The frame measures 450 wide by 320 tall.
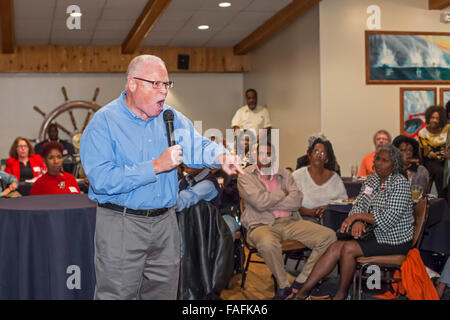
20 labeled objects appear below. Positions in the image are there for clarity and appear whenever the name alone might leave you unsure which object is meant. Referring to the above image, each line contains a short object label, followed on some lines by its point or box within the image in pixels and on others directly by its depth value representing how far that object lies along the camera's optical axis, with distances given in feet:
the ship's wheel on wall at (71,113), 35.19
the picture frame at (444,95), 25.12
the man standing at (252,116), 32.65
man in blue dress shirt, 7.08
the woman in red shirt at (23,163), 23.17
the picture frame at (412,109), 24.62
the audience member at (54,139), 32.14
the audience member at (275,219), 13.69
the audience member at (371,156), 21.38
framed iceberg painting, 24.25
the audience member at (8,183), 18.77
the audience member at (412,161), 17.13
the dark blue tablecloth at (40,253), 11.52
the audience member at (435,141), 21.61
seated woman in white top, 16.08
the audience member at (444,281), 13.04
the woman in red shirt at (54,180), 15.85
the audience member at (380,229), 12.94
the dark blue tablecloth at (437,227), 14.16
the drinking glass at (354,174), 19.53
